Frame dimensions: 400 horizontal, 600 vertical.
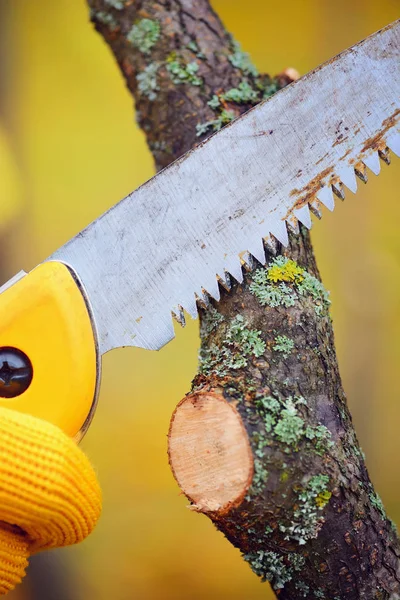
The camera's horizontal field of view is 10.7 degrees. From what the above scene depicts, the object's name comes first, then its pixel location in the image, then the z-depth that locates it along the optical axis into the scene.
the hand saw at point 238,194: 0.46
